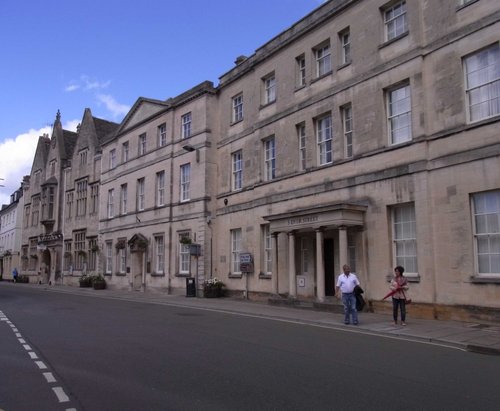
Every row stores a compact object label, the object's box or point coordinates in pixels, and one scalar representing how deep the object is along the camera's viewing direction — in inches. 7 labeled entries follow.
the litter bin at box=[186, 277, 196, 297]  1042.1
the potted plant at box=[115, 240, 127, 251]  1373.2
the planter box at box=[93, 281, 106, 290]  1409.9
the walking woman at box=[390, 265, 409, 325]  556.1
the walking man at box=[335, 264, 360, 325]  565.9
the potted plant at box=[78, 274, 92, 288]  1495.3
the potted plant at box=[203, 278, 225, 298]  1002.1
